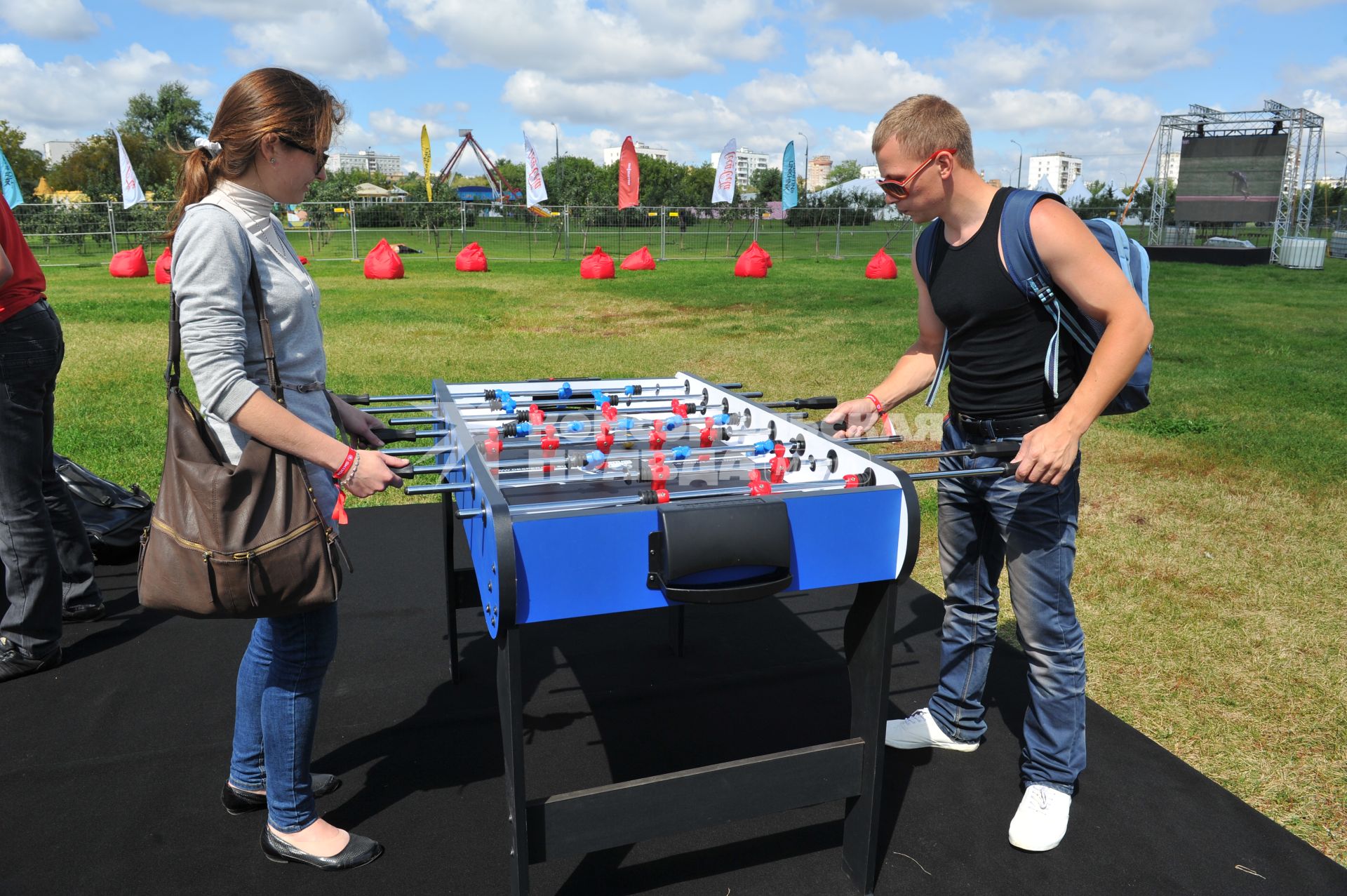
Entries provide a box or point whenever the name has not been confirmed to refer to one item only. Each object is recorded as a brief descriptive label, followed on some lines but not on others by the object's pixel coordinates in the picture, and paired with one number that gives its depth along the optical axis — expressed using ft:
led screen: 98.32
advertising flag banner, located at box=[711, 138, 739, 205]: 73.77
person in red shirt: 10.30
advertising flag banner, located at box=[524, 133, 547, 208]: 77.66
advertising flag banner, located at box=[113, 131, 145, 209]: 64.39
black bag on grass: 14.20
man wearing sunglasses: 7.31
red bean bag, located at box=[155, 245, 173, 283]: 50.90
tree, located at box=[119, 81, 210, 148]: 173.64
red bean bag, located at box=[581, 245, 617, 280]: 59.41
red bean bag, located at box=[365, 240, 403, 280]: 58.34
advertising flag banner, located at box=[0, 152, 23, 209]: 56.90
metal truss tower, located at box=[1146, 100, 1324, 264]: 93.30
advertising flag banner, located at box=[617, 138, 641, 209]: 72.43
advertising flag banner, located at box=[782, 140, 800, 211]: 79.08
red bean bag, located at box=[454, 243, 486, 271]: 65.41
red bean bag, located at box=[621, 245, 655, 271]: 68.64
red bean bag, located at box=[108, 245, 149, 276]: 60.59
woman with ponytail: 6.34
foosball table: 6.11
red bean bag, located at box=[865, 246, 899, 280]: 63.52
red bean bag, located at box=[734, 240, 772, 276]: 62.75
